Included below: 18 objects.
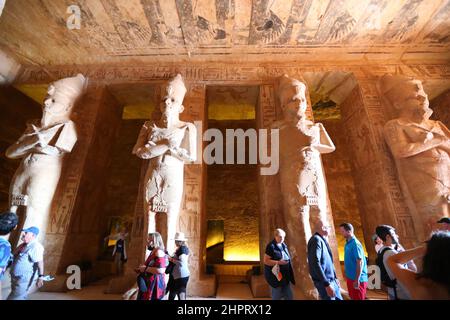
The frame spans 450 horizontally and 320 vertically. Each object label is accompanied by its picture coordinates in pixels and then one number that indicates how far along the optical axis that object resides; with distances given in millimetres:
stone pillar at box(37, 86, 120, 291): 3996
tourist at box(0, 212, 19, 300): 1842
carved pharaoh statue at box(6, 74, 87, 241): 3775
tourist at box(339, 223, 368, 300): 2486
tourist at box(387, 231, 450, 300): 1293
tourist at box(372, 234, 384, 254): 2841
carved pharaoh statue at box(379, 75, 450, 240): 3721
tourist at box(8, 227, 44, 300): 2285
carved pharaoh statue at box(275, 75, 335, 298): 3486
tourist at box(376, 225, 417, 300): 1813
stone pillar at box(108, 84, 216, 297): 3703
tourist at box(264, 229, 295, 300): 2391
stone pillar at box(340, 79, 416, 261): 4102
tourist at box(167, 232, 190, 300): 2475
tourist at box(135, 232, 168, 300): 2205
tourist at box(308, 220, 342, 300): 2148
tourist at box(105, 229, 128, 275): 4840
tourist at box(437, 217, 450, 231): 2633
